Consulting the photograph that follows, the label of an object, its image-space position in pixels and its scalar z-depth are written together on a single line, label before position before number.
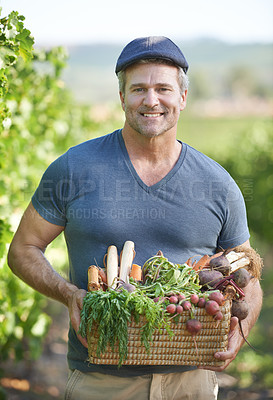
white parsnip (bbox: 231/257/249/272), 2.59
